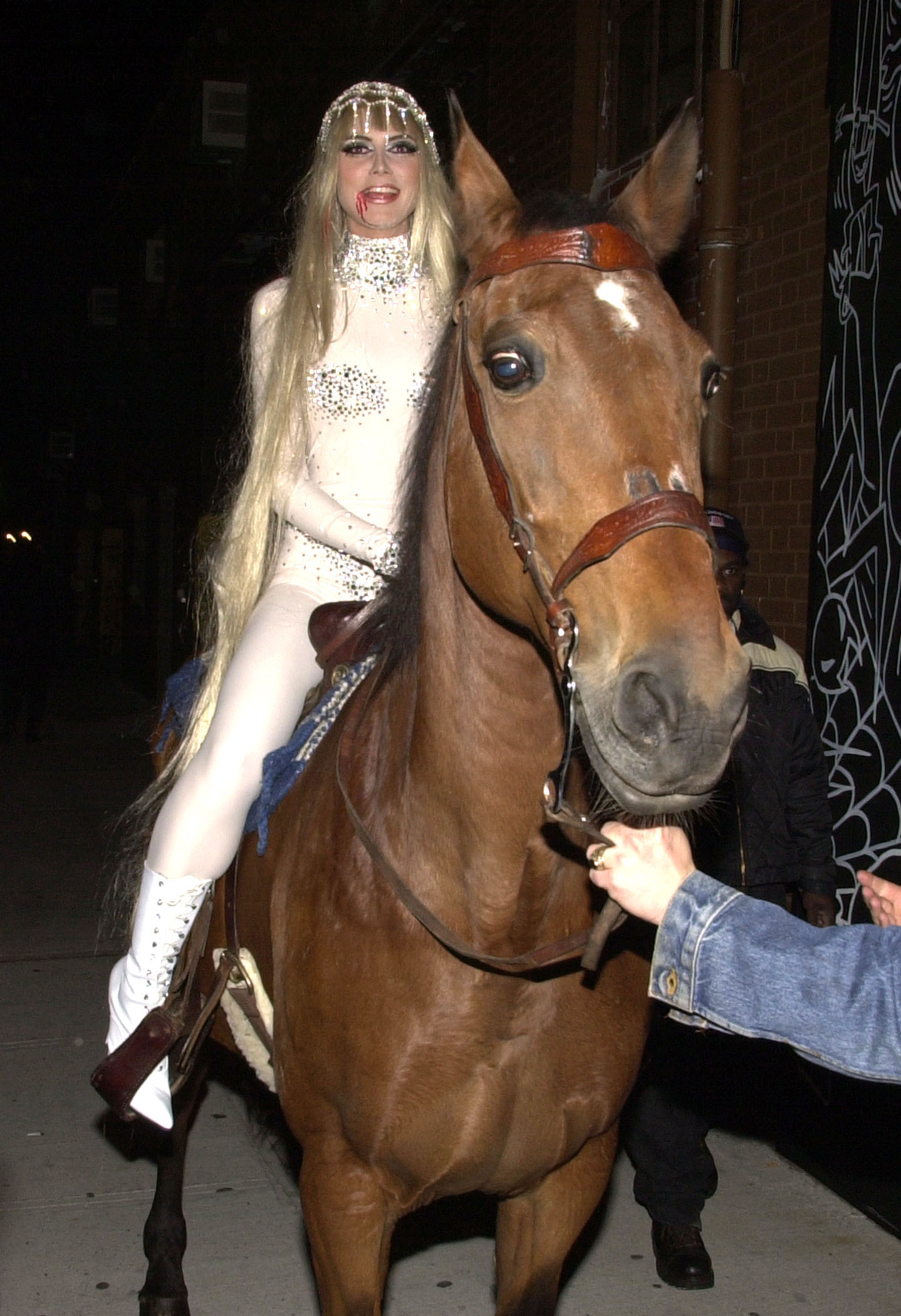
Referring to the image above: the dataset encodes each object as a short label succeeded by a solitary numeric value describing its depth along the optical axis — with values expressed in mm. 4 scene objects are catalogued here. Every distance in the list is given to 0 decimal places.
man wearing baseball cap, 3846
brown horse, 1626
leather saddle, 2867
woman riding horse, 2850
